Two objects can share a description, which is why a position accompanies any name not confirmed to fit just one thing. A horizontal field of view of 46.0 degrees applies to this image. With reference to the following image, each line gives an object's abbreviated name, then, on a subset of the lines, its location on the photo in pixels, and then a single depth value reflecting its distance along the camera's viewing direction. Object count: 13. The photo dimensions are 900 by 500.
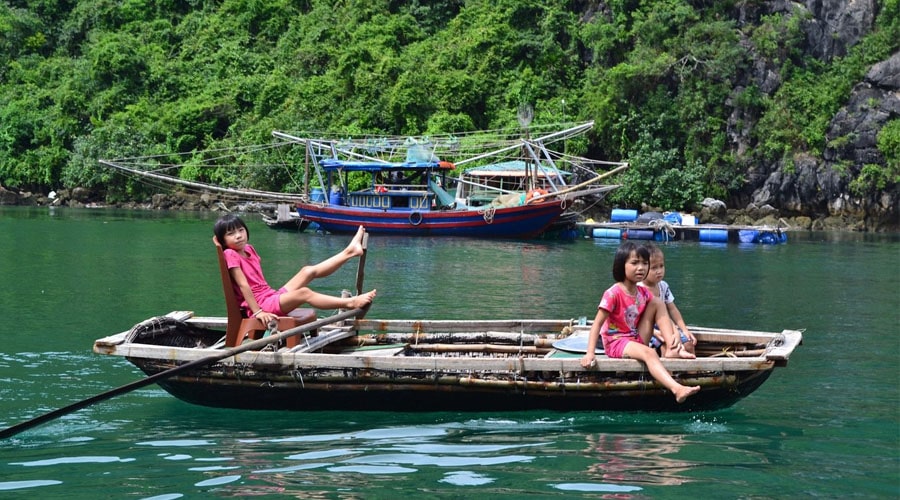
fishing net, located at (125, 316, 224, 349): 10.06
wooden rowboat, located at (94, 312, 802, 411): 8.98
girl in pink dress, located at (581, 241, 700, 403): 8.91
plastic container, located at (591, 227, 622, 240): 39.22
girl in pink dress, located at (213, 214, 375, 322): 9.58
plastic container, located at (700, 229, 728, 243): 37.69
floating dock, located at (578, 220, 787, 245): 36.91
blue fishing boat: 37.50
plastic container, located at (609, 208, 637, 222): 42.19
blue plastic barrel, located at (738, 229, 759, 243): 37.06
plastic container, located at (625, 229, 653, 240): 39.07
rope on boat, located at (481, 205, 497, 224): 37.25
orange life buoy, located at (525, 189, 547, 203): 37.75
